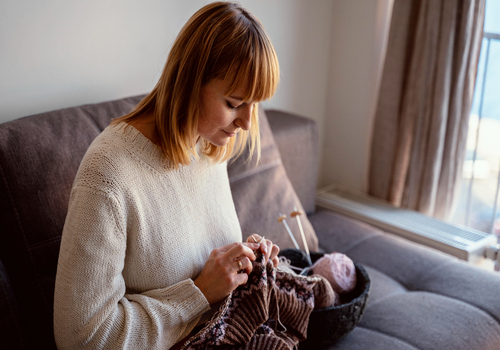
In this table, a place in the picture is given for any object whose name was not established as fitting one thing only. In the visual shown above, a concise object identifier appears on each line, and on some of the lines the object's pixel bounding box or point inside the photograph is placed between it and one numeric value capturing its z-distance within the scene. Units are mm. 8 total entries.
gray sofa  1027
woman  847
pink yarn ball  1203
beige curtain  1831
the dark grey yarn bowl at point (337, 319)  1116
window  1858
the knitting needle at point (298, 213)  1279
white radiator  1828
